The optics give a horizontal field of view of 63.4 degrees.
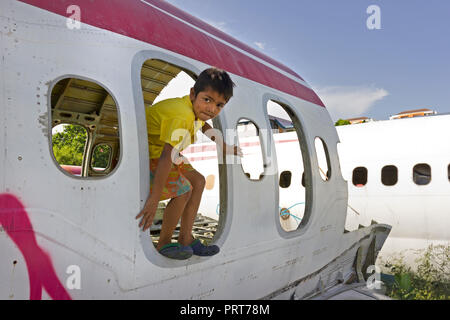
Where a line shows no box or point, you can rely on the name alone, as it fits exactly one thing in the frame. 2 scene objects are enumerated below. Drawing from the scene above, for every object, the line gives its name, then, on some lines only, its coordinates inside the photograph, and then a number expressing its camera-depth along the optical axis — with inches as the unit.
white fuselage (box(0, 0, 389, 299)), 67.6
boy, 89.4
